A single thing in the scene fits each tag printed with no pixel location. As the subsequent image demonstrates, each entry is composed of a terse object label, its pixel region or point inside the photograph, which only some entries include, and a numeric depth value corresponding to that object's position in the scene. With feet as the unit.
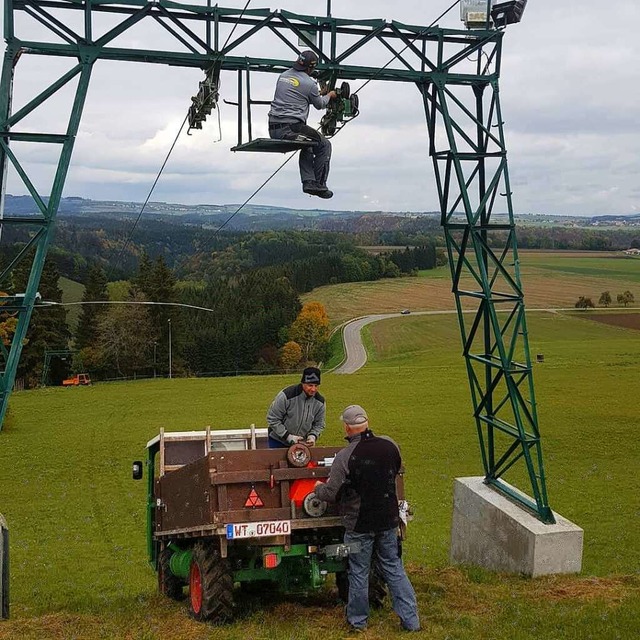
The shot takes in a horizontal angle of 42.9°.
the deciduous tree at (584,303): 330.13
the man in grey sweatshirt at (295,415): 32.96
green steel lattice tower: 33.94
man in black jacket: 25.81
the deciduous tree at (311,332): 300.81
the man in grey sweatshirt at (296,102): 35.65
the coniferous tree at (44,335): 223.92
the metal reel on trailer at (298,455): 27.50
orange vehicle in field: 216.99
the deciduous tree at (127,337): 238.89
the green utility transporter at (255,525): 26.66
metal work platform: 35.19
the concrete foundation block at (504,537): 36.52
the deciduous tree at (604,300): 340.18
